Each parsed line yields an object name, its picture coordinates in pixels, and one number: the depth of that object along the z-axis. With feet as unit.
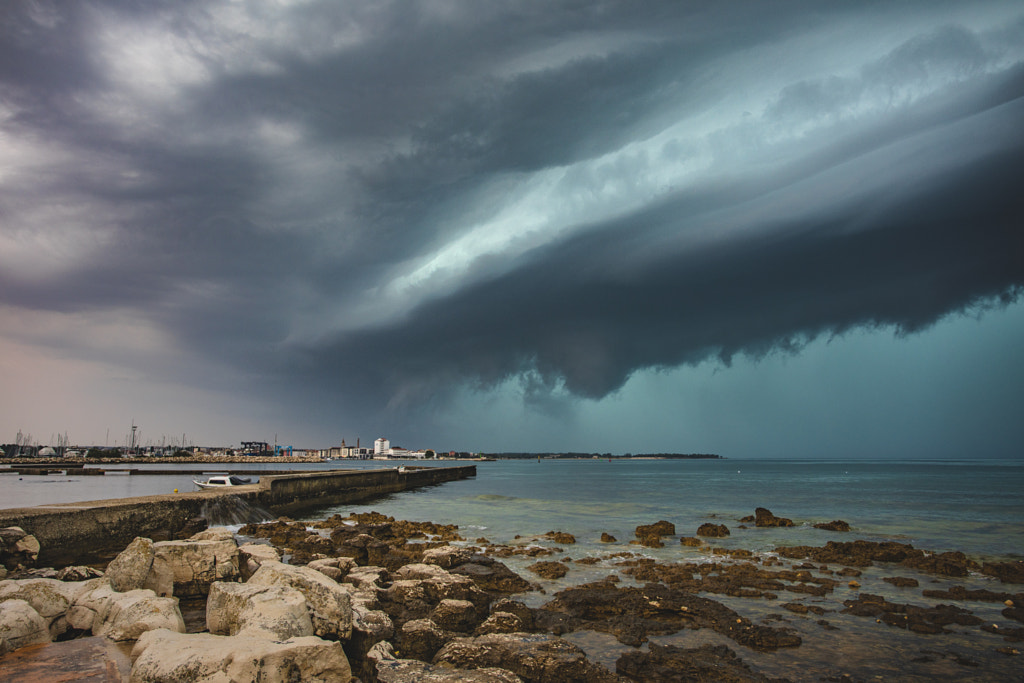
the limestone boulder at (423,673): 17.52
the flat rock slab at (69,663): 16.15
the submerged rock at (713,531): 64.75
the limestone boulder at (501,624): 25.23
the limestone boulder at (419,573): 34.10
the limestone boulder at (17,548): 35.78
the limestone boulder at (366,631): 23.77
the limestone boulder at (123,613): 21.54
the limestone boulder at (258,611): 20.10
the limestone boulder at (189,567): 30.71
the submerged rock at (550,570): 42.14
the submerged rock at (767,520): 76.02
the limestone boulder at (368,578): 32.78
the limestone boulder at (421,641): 23.30
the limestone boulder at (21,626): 19.33
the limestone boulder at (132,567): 28.43
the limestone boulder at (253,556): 34.88
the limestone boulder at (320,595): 23.20
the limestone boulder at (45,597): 22.52
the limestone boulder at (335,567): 35.94
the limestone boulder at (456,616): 27.66
